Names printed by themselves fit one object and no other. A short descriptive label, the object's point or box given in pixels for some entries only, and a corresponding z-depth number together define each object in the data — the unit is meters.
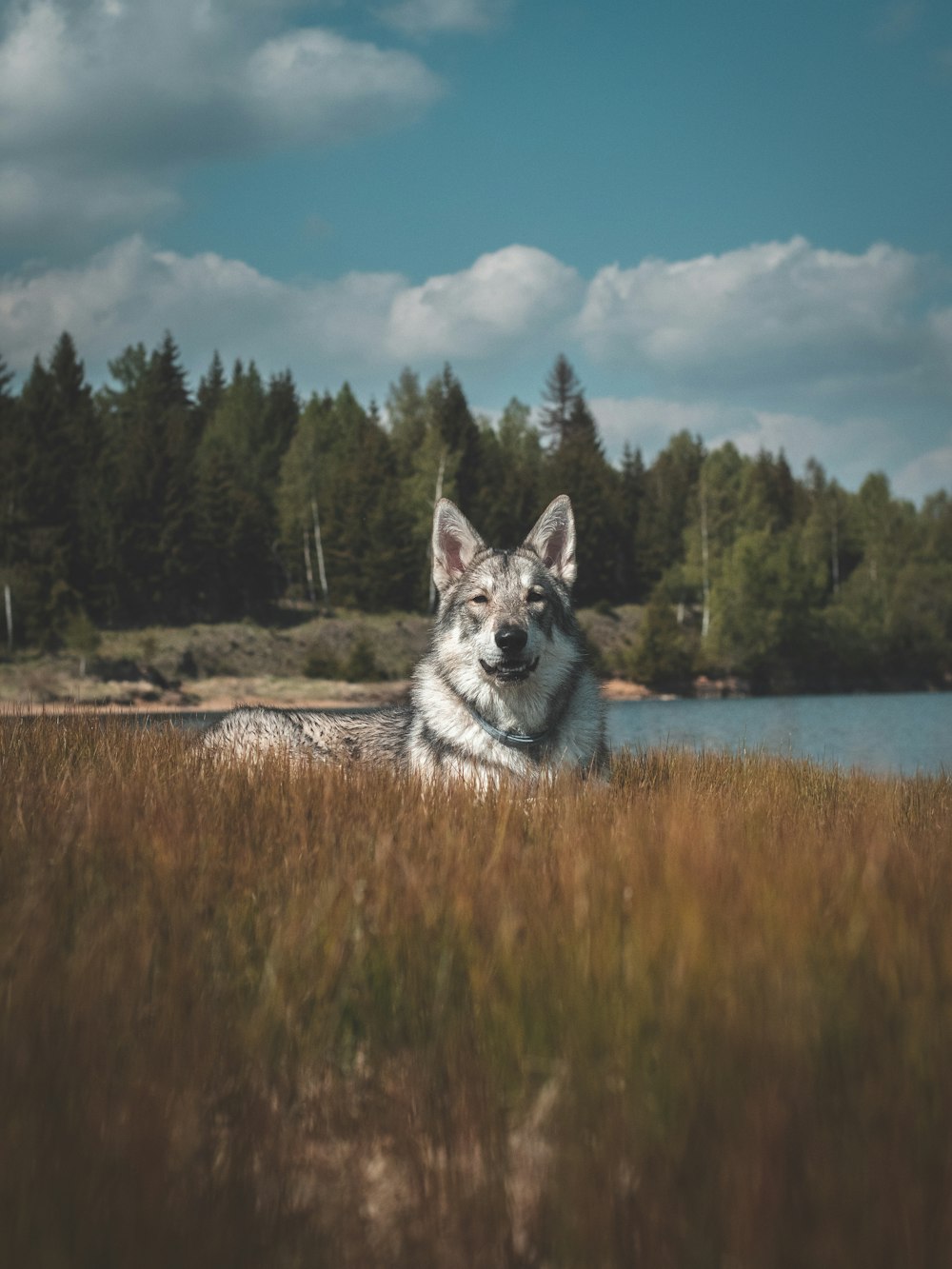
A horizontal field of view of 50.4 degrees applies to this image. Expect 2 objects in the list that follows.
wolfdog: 6.64
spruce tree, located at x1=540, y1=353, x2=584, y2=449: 114.31
